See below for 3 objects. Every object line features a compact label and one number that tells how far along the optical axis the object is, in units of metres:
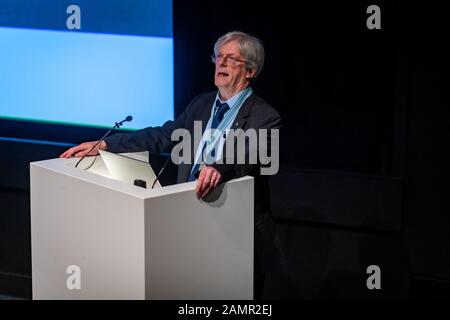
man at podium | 7.11
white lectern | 6.34
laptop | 7.02
